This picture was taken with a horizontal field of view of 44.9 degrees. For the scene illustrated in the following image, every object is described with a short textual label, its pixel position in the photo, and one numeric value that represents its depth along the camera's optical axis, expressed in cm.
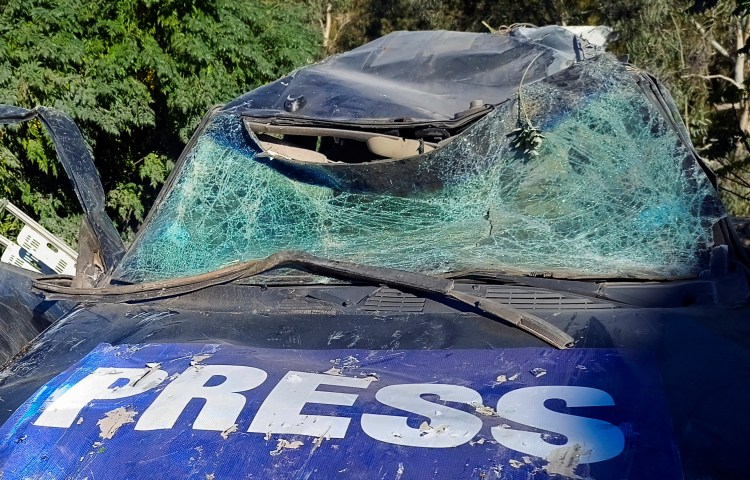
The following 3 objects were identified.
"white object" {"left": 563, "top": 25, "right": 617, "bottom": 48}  477
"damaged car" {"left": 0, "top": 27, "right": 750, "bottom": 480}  195
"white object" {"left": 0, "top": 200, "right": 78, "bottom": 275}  399
